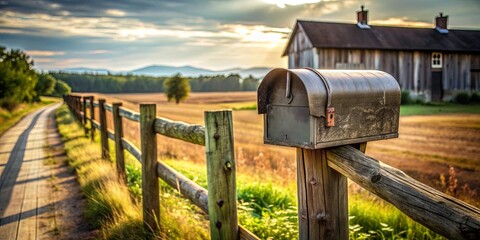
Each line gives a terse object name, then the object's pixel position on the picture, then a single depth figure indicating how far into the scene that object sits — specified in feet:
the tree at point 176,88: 205.05
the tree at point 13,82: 103.30
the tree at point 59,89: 304.91
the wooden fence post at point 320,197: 6.41
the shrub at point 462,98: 83.10
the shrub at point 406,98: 80.86
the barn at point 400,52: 82.28
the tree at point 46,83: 257.87
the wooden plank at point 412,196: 4.37
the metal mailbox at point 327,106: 5.86
